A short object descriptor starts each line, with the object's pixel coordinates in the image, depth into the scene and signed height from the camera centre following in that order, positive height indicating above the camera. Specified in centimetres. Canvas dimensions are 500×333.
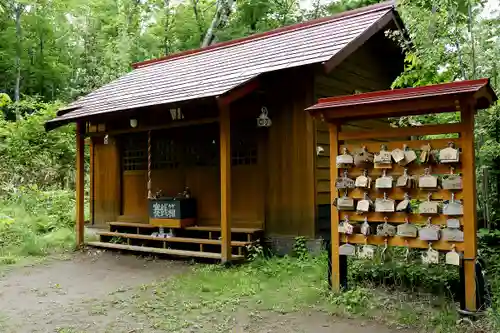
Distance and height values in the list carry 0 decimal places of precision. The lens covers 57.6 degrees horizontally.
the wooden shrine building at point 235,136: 740 +85
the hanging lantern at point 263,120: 770 +104
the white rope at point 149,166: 906 +33
